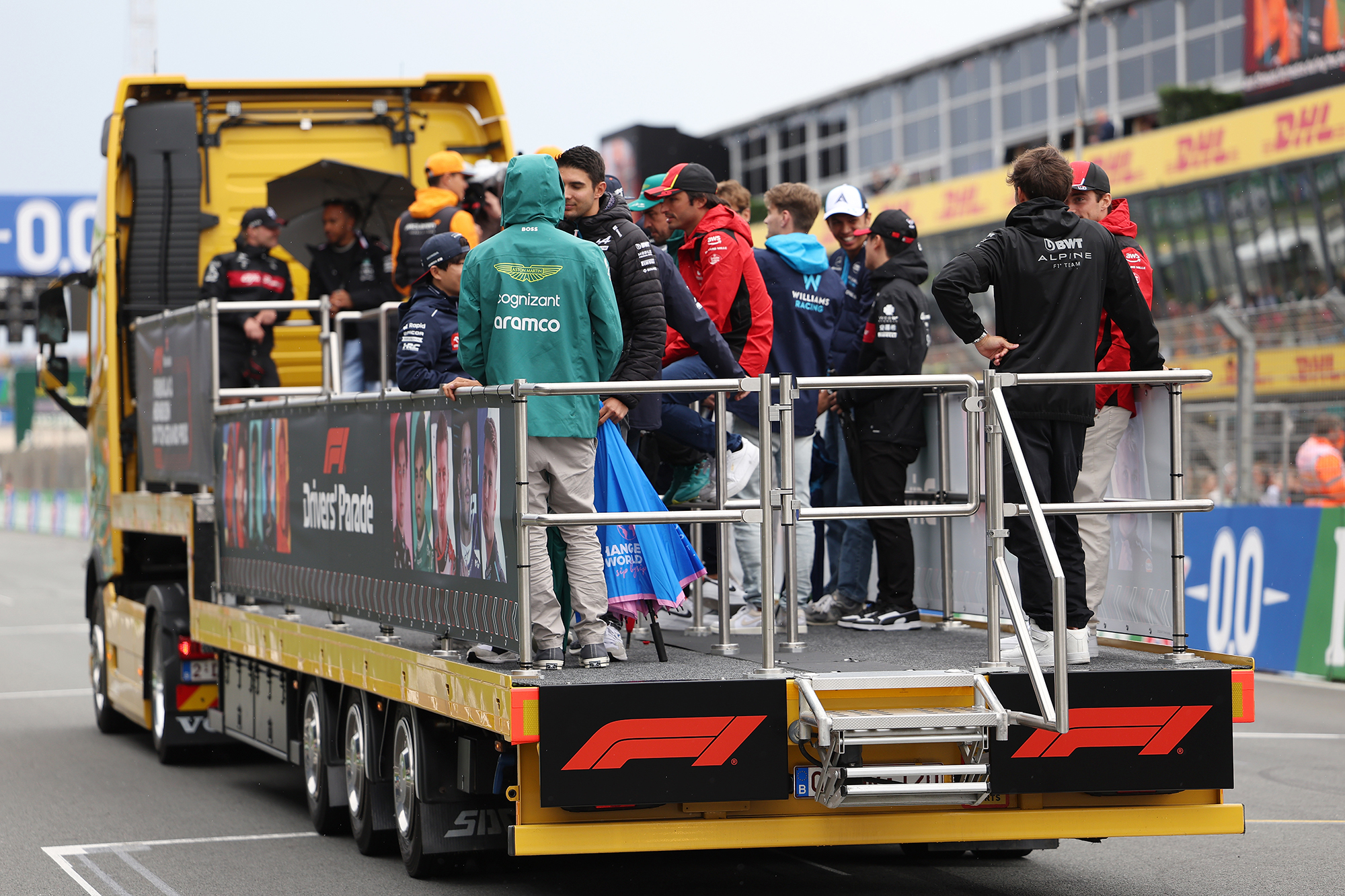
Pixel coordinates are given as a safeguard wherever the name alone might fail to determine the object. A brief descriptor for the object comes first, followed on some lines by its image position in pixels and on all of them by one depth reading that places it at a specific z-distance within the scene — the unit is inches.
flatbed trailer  462.0
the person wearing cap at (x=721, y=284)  633.6
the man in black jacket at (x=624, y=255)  546.0
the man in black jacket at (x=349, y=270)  932.0
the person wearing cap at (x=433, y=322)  621.0
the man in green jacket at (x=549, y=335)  504.4
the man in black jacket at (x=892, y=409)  657.6
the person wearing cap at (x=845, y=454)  700.0
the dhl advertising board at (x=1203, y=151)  2490.2
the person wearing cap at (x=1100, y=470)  555.5
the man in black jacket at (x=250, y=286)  896.3
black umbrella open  968.9
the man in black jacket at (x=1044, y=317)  524.1
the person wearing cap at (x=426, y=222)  804.6
